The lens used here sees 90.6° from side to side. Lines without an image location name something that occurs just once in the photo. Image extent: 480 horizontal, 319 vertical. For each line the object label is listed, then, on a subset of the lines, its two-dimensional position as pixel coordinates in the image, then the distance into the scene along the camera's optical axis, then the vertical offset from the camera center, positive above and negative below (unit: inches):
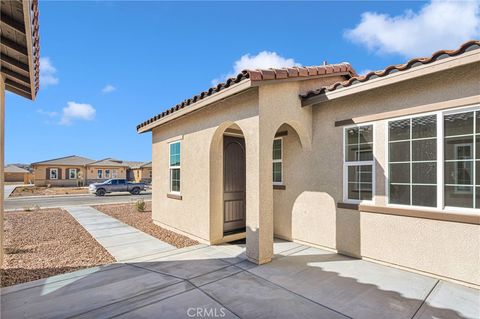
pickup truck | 949.2 -120.2
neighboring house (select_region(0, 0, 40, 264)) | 121.7 +71.9
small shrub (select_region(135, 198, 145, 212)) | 524.5 -107.3
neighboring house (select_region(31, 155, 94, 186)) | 1381.6 -82.2
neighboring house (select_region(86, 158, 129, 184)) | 1517.0 -78.0
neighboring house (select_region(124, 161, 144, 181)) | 1794.0 -114.1
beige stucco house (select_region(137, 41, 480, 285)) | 166.4 -4.1
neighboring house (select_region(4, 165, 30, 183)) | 2156.7 -144.6
